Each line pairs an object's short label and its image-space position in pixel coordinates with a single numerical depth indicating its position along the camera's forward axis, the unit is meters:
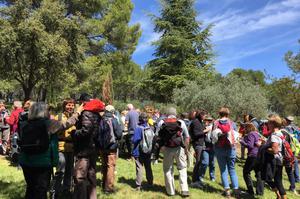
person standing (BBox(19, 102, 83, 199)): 3.27
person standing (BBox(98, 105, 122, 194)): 4.88
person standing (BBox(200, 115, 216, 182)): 6.09
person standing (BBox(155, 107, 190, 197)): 5.04
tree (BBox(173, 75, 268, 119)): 14.73
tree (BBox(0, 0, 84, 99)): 11.68
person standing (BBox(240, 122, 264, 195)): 5.64
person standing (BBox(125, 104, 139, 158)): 7.92
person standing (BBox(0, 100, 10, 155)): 7.65
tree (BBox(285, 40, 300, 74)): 21.27
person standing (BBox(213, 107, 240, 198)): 5.22
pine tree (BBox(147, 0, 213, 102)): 21.96
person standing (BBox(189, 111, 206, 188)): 6.11
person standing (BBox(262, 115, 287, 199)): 4.75
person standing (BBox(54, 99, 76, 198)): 4.30
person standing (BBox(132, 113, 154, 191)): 5.44
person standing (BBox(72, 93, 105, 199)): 3.81
